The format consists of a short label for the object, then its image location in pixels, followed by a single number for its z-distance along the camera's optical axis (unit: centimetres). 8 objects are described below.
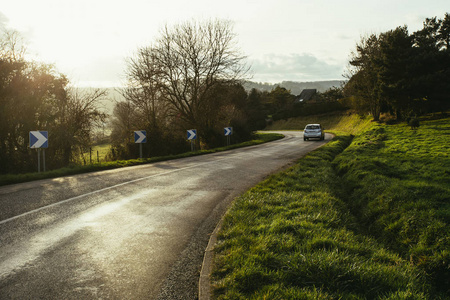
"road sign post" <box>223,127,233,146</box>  2804
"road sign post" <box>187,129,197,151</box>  2163
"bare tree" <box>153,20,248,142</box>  2580
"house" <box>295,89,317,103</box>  10879
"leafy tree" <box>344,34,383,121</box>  3816
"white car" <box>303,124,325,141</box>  2974
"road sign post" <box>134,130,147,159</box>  1733
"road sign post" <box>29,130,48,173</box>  1170
